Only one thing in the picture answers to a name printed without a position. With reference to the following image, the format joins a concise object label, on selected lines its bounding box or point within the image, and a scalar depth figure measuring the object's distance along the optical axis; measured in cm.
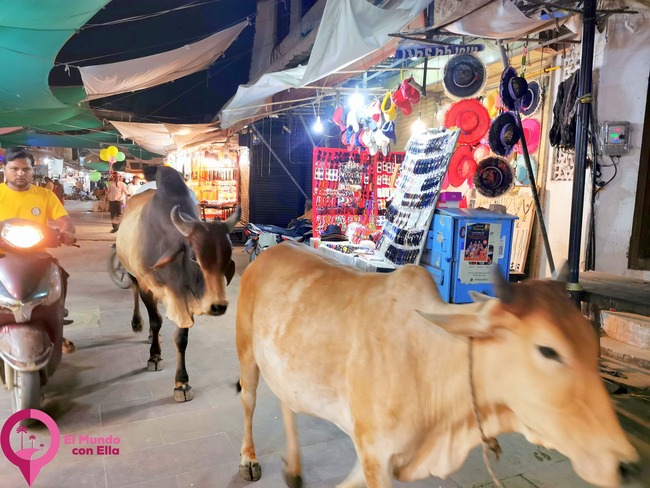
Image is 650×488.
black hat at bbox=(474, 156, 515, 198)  521
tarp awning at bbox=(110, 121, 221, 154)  1198
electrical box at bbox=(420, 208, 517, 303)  486
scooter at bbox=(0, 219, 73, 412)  312
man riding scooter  363
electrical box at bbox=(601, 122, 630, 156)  513
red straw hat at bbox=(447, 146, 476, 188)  556
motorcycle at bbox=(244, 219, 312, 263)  819
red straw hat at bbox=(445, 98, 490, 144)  546
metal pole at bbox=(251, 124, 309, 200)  1257
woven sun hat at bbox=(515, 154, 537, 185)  682
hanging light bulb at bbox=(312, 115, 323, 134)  916
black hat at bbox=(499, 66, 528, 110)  502
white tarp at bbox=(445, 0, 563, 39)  418
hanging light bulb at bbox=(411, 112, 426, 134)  776
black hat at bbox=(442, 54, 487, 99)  532
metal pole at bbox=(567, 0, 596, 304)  371
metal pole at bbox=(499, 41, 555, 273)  470
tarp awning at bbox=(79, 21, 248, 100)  913
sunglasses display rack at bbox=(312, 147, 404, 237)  812
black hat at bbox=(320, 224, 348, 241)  749
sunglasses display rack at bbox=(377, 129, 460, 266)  520
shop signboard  539
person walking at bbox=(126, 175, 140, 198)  2001
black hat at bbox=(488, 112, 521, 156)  511
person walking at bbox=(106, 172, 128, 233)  1694
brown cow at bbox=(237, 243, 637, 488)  136
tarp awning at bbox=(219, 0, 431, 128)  415
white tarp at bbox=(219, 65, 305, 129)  647
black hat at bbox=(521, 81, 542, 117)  583
